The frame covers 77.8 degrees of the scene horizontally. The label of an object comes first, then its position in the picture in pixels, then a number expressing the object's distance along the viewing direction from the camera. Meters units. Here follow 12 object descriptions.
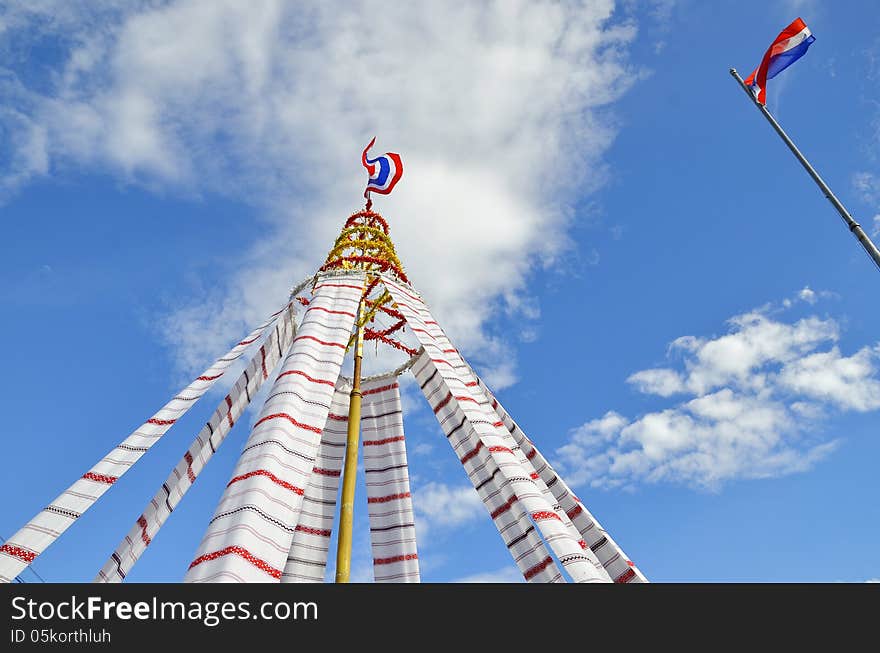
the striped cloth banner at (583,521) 8.76
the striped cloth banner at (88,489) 6.85
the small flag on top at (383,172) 13.96
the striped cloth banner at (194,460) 9.16
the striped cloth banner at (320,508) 10.80
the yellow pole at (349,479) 8.38
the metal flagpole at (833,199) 8.45
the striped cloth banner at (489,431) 6.65
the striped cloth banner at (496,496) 9.54
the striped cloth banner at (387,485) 11.38
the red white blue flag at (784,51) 10.77
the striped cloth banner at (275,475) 5.51
